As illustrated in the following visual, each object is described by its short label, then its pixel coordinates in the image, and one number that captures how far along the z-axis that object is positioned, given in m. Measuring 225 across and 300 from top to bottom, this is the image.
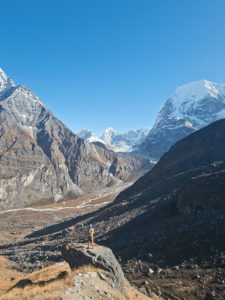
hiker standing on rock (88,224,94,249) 20.24
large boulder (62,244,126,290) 17.12
